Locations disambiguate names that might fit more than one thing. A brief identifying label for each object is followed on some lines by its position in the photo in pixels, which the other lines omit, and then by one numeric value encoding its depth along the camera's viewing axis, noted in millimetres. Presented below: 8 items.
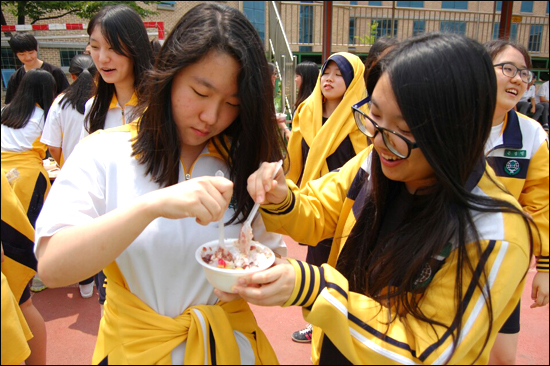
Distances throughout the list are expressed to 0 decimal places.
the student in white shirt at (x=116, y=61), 2375
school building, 11188
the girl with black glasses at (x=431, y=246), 969
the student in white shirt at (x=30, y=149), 2076
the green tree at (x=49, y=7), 13203
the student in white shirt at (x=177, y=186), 1045
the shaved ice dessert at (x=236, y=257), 1026
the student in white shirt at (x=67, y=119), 2824
